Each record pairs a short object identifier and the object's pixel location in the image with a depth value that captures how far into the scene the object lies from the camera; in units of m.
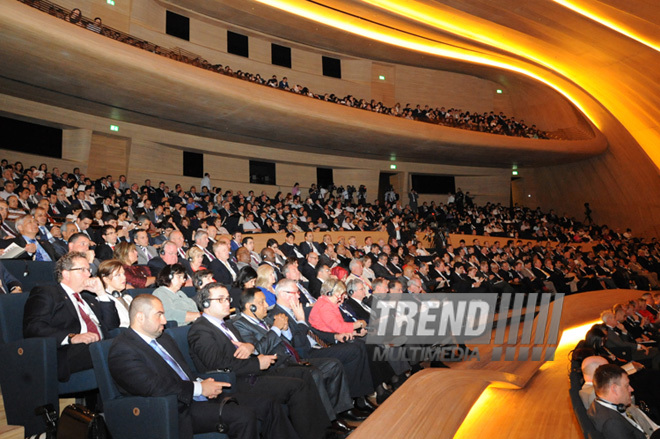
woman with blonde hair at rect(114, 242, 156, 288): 3.69
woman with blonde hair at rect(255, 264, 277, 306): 3.62
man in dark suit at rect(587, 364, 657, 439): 2.09
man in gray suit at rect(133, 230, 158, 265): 4.75
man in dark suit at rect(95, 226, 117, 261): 4.41
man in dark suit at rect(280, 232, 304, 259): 7.29
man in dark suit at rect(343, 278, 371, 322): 4.20
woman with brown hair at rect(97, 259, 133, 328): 2.82
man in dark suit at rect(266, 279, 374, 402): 3.23
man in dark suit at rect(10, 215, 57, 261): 4.03
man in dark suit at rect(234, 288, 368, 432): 2.88
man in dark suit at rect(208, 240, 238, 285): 4.72
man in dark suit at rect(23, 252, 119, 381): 2.33
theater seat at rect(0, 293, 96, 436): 2.14
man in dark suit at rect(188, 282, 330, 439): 2.50
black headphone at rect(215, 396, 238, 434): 2.09
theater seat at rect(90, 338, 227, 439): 1.91
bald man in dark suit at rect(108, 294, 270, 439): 2.06
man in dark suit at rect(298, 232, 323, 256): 7.33
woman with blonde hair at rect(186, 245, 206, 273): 4.15
